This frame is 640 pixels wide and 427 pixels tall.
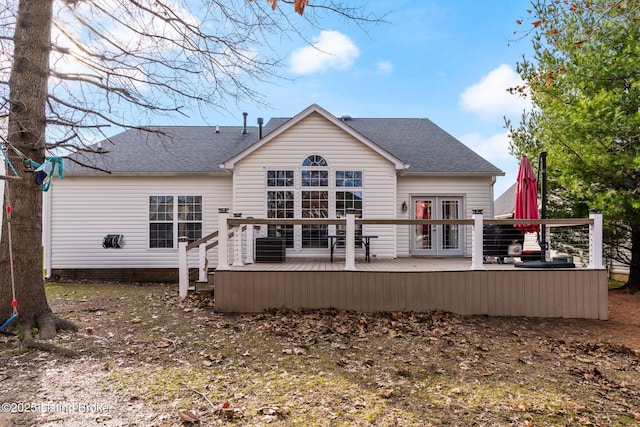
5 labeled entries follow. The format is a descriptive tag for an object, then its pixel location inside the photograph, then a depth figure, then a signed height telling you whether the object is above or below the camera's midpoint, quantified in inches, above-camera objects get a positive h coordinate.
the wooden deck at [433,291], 253.1 -53.8
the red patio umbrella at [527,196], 272.0 +15.9
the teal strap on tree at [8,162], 190.2 +30.8
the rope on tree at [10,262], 179.1 -23.9
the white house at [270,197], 392.8 +24.3
